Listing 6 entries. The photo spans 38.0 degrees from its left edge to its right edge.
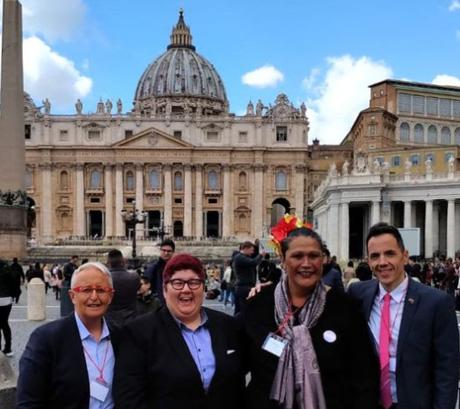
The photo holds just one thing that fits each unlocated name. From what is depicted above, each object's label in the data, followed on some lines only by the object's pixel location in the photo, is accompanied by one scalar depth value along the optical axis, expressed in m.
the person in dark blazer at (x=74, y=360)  3.60
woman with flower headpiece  3.59
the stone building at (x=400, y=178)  45.19
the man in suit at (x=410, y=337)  3.78
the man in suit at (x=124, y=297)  5.69
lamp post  35.78
